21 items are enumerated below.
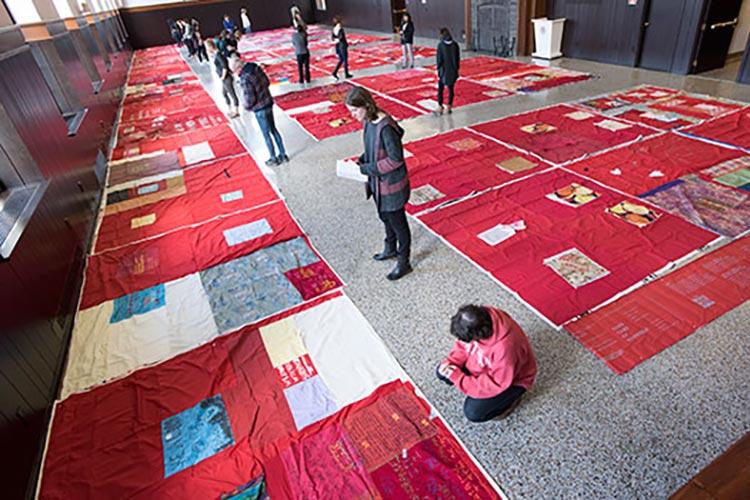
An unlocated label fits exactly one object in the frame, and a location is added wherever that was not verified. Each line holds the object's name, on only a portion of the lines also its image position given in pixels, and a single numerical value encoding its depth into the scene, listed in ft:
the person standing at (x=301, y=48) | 29.27
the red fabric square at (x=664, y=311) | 8.51
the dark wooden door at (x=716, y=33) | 24.43
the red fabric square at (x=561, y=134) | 16.97
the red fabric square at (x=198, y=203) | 14.69
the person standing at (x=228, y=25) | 52.04
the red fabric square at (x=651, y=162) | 14.32
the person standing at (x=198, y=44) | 46.85
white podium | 30.89
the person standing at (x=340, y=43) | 30.73
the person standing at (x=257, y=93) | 16.66
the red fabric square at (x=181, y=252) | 12.12
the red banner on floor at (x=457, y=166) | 14.85
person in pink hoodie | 6.24
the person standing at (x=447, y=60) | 20.07
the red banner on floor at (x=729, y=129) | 16.38
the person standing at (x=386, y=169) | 9.15
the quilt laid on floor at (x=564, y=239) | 10.14
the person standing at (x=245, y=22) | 60.24
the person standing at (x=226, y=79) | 24.31
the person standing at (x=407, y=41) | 31.12
